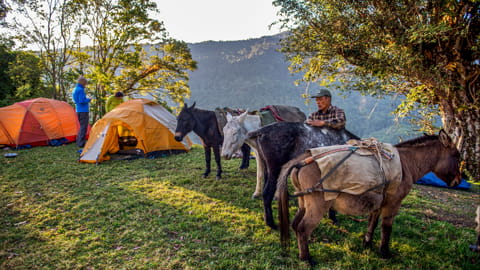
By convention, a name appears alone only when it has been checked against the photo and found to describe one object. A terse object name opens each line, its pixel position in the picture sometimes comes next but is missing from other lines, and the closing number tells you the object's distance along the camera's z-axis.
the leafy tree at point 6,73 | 16.12
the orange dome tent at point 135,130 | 8.42
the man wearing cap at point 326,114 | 4.05
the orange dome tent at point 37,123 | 10.24
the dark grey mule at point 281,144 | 3.99
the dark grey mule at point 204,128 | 6.82
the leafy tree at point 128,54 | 16.47
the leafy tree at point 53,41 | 16.39
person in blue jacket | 9.98
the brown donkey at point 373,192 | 2.71
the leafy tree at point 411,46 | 6.70
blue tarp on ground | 7.37
